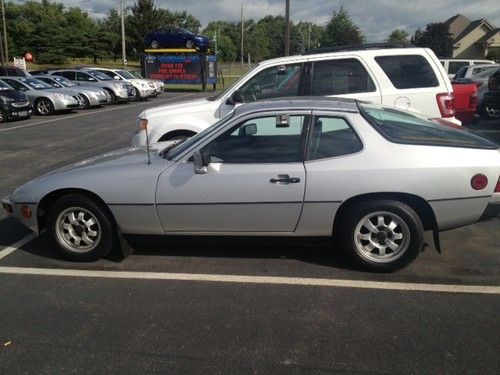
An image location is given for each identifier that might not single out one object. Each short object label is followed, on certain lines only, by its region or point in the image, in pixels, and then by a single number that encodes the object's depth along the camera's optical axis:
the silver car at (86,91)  21.28
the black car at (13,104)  16.61
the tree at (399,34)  83.21
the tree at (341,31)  55.00
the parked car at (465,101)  8.91
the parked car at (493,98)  13.93
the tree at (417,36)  63.91
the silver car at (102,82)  24.17
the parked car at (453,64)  22.57
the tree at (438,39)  58.56
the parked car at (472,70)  17.68
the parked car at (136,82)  26.27
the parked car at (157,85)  28.92
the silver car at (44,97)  19.09
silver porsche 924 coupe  4.26
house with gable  65.12
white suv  6.82
